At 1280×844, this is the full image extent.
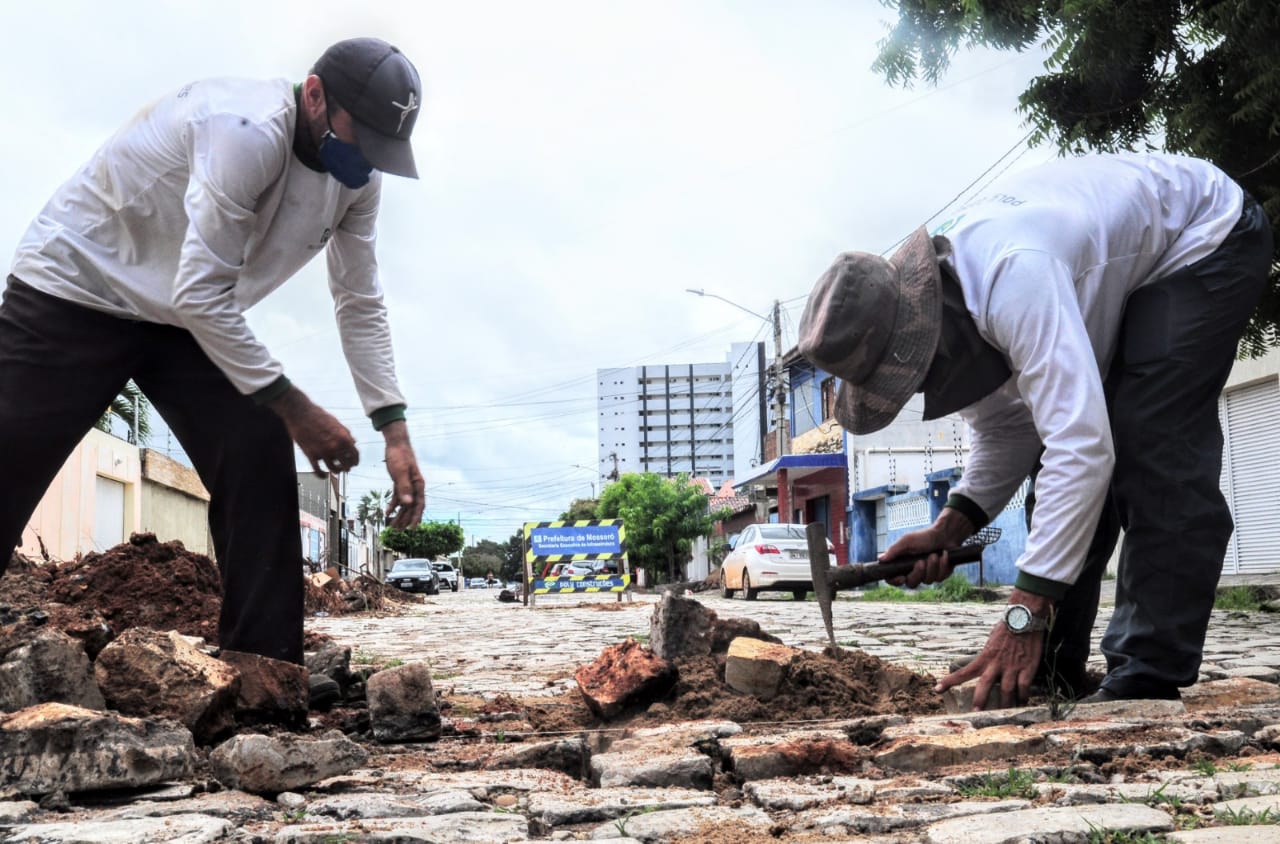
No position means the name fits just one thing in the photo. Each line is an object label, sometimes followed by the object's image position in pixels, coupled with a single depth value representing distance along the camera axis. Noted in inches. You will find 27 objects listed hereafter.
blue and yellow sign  818.8
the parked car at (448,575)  2785.4
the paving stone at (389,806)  96.3
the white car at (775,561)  833.5
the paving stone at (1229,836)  74.5
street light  1347.2
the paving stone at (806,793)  97.3
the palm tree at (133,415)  827.4
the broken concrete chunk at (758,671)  159.6
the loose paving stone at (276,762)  106.8
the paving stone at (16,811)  93.4
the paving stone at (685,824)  87.4
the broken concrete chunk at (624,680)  158.9
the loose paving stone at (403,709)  140.7
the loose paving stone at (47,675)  121.8
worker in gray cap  124.7
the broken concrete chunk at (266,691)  135.3
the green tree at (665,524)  1798.7
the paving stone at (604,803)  94.1
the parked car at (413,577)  1898.4
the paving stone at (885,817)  87.1
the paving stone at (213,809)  96.7
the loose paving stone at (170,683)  125.3
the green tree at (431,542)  3486.7
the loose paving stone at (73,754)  102.3
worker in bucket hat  124.4
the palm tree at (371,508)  3922.2
